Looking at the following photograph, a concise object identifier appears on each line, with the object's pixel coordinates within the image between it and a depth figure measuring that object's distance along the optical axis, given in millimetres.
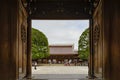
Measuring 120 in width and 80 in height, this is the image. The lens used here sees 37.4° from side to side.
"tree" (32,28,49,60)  22159
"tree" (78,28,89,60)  21343
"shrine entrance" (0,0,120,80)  4748
